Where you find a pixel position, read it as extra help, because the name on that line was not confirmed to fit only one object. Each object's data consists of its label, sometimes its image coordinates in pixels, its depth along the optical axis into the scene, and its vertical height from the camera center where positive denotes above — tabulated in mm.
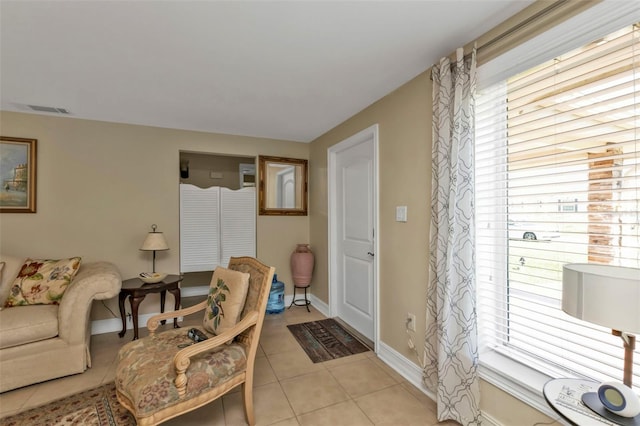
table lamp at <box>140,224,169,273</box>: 3014 -330
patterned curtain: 1643 -208
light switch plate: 2261 -5
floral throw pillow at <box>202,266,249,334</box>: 1870 -623
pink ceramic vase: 3768 -721
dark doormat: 2639 -1327
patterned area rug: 1747 -1319
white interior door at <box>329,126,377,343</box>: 2846 -203
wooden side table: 2760 -797
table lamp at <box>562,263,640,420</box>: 887 -318
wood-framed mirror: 3867 +380
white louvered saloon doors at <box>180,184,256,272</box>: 3512 -173
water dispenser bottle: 3639 -1145
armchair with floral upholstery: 1431 -865
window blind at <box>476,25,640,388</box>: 1186 +93
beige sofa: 2070 -943
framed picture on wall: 2811 +384
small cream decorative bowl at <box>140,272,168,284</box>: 2910 -686
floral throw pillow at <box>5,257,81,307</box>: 2393 -618
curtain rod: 1294 +970
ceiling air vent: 2719 +1033
